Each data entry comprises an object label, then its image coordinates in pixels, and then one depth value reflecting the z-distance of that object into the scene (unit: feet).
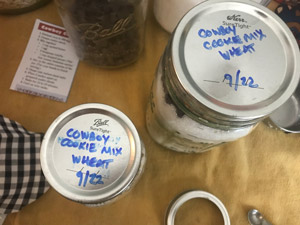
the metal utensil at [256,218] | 1.43
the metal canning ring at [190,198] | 1.38
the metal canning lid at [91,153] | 1.00
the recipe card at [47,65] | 1.62
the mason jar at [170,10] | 1.39
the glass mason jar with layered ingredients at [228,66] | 0.86
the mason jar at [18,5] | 1.63
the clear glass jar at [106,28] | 1.21
